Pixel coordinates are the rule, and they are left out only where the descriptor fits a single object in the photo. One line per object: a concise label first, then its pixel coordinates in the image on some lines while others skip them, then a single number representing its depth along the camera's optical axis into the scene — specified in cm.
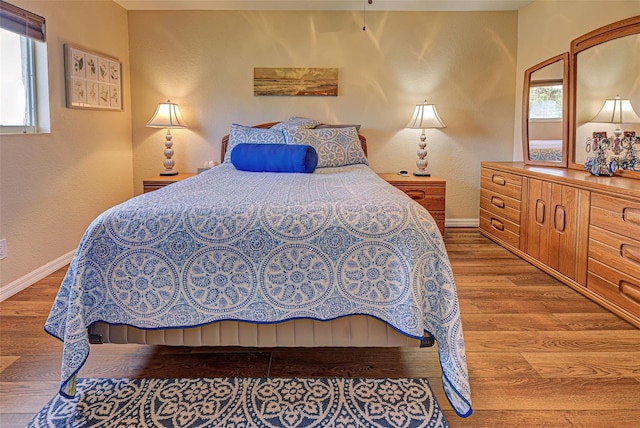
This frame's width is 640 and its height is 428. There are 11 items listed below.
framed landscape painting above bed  461
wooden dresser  247
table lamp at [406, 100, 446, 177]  443
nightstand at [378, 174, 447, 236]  425
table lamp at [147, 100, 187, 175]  436
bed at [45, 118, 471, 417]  173
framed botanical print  352
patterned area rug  164
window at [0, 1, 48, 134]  289
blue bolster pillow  325
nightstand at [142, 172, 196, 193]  411
